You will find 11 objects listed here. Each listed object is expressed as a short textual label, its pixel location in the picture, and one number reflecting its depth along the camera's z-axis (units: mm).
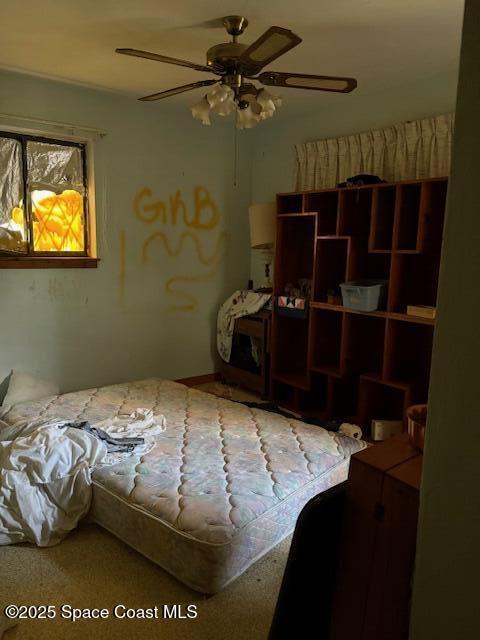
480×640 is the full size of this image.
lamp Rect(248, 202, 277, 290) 4051
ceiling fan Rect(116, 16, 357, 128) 2160
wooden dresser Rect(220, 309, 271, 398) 4020
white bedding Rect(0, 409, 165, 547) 2008
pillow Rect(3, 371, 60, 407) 3326
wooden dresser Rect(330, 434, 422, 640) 914
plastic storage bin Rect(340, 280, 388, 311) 3178
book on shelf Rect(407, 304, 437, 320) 2840
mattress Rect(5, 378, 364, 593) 1779
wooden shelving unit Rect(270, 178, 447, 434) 3057
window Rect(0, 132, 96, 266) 3375
